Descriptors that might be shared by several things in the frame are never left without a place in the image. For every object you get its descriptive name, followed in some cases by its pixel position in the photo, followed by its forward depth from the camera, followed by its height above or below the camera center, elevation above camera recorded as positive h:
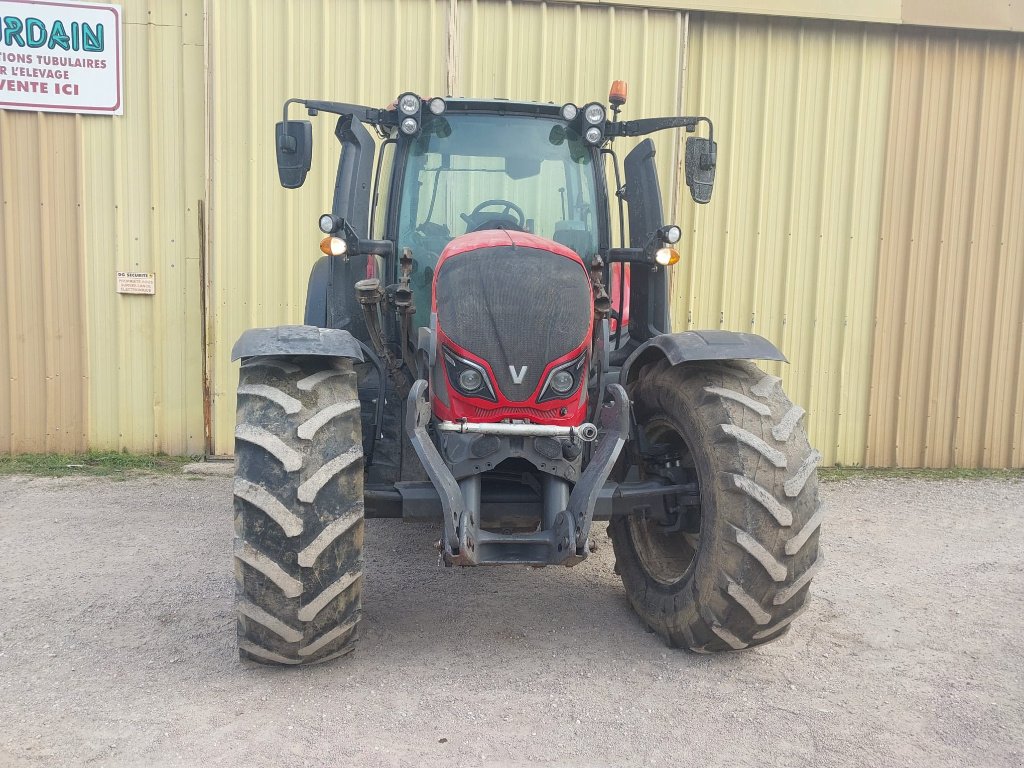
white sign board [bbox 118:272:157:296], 7.68 -0.18
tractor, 3.40 -0.59
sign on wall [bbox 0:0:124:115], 7.41 +1.66
